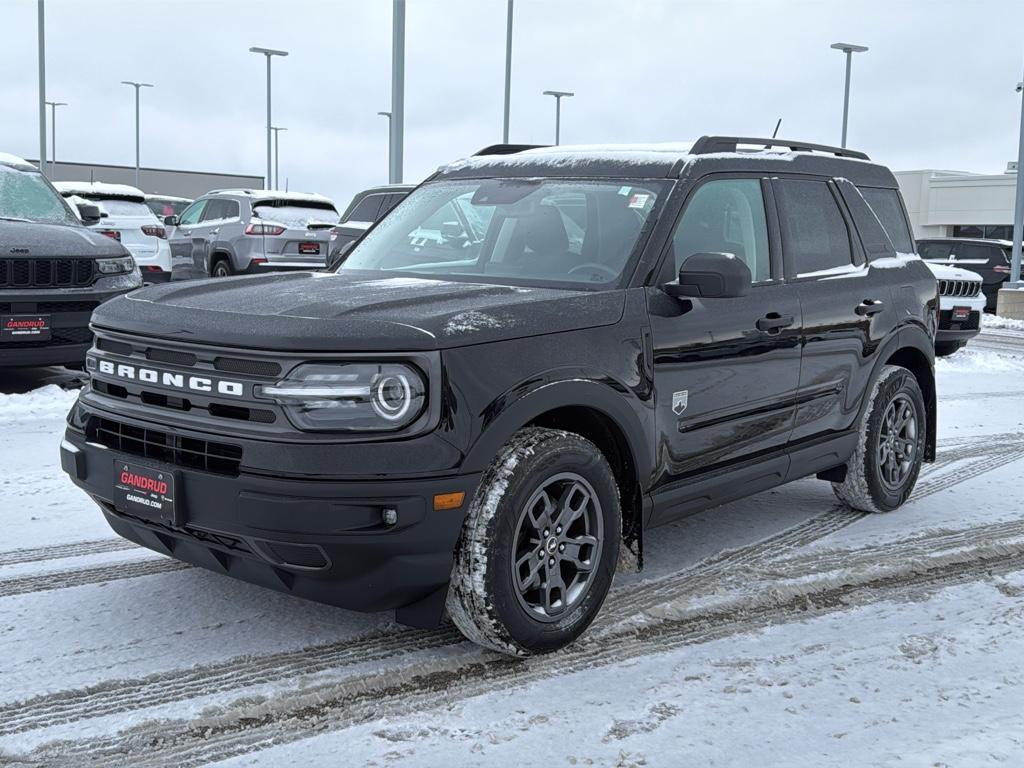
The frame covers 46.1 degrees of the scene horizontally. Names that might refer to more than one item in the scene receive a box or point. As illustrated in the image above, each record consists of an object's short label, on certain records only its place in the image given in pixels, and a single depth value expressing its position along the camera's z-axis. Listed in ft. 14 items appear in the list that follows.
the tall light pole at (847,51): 131.44
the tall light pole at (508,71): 102.55
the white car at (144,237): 48.88
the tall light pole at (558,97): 162.71
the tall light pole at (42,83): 113.28
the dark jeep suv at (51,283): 29.73
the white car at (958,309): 45.50
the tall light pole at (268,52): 149.28
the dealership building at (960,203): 193.26
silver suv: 60.44
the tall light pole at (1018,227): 90.74
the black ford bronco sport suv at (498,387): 11.89
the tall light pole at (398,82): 61.98
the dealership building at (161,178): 281.54
